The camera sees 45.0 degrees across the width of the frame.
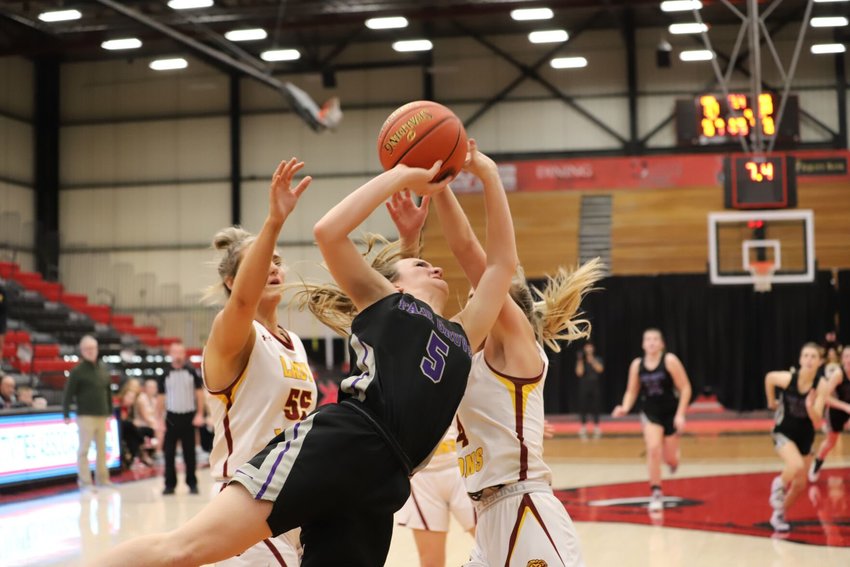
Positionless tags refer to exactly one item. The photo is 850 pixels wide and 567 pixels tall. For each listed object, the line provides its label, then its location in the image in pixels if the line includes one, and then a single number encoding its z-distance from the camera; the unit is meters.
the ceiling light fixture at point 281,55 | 22.98
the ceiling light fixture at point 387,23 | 21.95
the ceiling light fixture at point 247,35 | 22.20
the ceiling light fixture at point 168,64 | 23.62
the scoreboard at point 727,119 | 19.36
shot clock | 12.36
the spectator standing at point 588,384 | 19.31
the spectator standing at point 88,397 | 11.91
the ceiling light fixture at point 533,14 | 21.78
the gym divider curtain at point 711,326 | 21.06
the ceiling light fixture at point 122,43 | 22.57
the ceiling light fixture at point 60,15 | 21.23
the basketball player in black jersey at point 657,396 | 9.64
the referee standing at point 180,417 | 11.91
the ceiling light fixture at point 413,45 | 22.97
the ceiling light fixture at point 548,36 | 22.84
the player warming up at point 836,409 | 10.77
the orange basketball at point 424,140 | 3.17
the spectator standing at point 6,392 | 12.56
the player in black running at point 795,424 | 8.28
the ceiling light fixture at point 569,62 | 23.17
